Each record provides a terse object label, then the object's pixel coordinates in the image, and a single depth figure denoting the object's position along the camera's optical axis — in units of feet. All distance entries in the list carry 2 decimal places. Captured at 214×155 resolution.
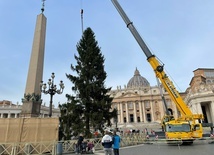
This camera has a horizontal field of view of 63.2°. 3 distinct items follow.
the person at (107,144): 21.11
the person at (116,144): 22.90
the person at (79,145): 37.02
